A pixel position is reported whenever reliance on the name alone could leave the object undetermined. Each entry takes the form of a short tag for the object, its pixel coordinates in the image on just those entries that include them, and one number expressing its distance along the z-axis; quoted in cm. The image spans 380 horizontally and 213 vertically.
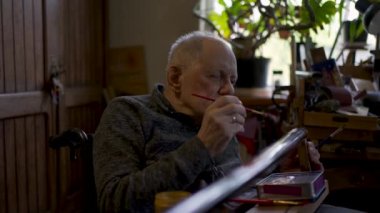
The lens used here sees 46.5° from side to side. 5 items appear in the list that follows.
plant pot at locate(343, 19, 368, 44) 220
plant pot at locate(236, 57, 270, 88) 245
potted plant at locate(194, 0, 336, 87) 233
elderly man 103
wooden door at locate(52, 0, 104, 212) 239
